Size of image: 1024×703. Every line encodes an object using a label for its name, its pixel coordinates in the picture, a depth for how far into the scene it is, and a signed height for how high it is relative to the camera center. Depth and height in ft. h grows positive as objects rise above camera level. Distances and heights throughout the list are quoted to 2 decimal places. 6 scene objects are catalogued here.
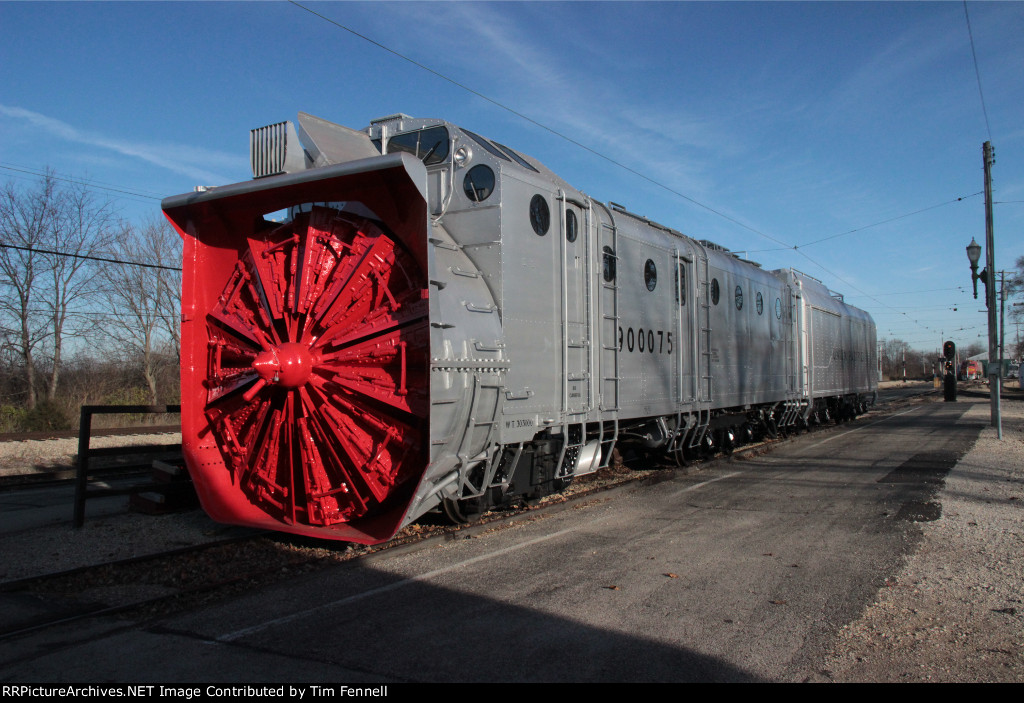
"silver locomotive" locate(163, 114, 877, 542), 20.33 +1.82
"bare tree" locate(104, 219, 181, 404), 99.32 +11.41
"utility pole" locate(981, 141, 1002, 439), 58.80 +9.52
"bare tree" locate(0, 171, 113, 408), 86.17 +10.36
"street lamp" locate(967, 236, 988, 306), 63.62 +11.81
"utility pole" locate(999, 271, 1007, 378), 145.77 +18.69
